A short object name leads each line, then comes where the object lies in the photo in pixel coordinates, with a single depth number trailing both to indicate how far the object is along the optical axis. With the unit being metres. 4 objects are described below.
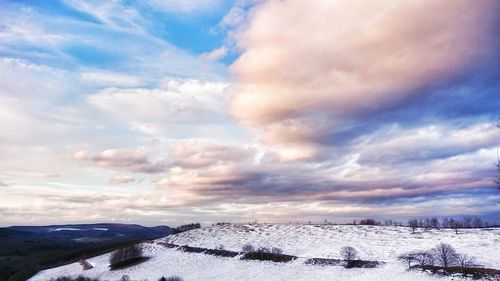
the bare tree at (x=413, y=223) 114.41
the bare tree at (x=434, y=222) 111.48
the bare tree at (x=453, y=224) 104.08
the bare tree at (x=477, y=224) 100.36
